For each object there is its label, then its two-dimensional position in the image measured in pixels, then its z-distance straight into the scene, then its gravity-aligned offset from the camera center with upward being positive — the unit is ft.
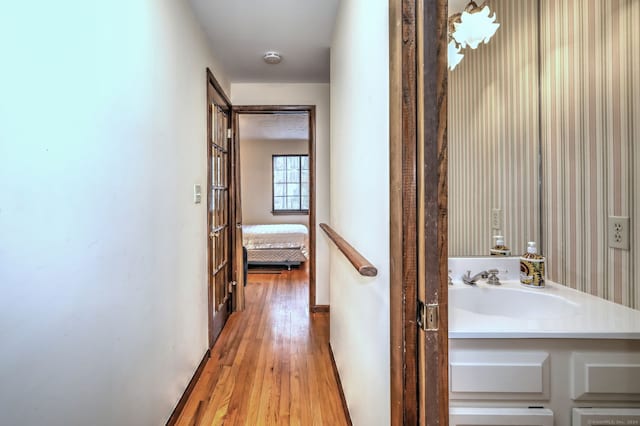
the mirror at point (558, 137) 3.92 +1.06
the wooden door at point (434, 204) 2.34 +0.05
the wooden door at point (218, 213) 8.16 -0.02
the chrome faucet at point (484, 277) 4.66 -0.97
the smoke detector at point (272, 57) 8.84 +4.31
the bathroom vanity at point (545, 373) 3.08 -1.57
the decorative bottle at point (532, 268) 4.58 -0.83
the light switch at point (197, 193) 6.91 +0.42
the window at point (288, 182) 24.11 +2.24
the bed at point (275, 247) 16.98 -1.83
